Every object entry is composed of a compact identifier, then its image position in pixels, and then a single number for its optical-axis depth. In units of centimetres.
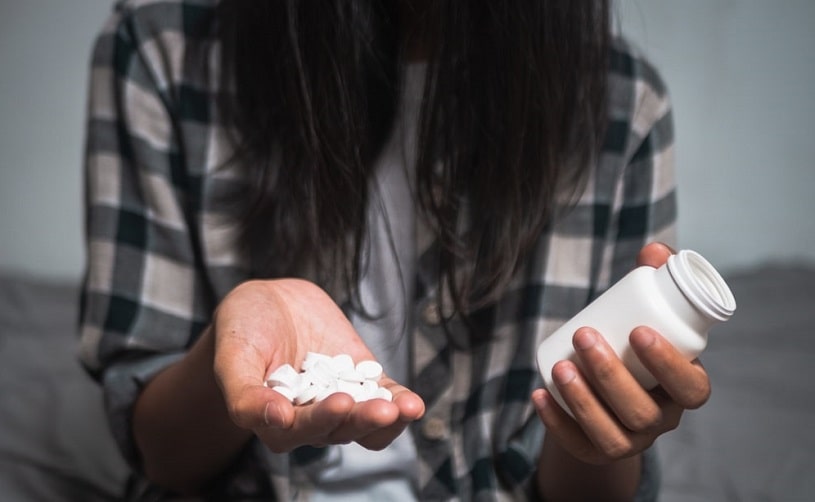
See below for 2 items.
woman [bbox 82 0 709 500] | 69
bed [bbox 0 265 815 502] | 91
